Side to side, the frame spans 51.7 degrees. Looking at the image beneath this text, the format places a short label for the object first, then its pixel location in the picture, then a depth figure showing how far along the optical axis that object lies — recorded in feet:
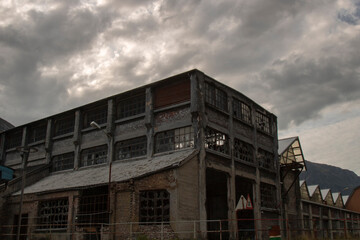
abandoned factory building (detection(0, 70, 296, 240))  59.98
